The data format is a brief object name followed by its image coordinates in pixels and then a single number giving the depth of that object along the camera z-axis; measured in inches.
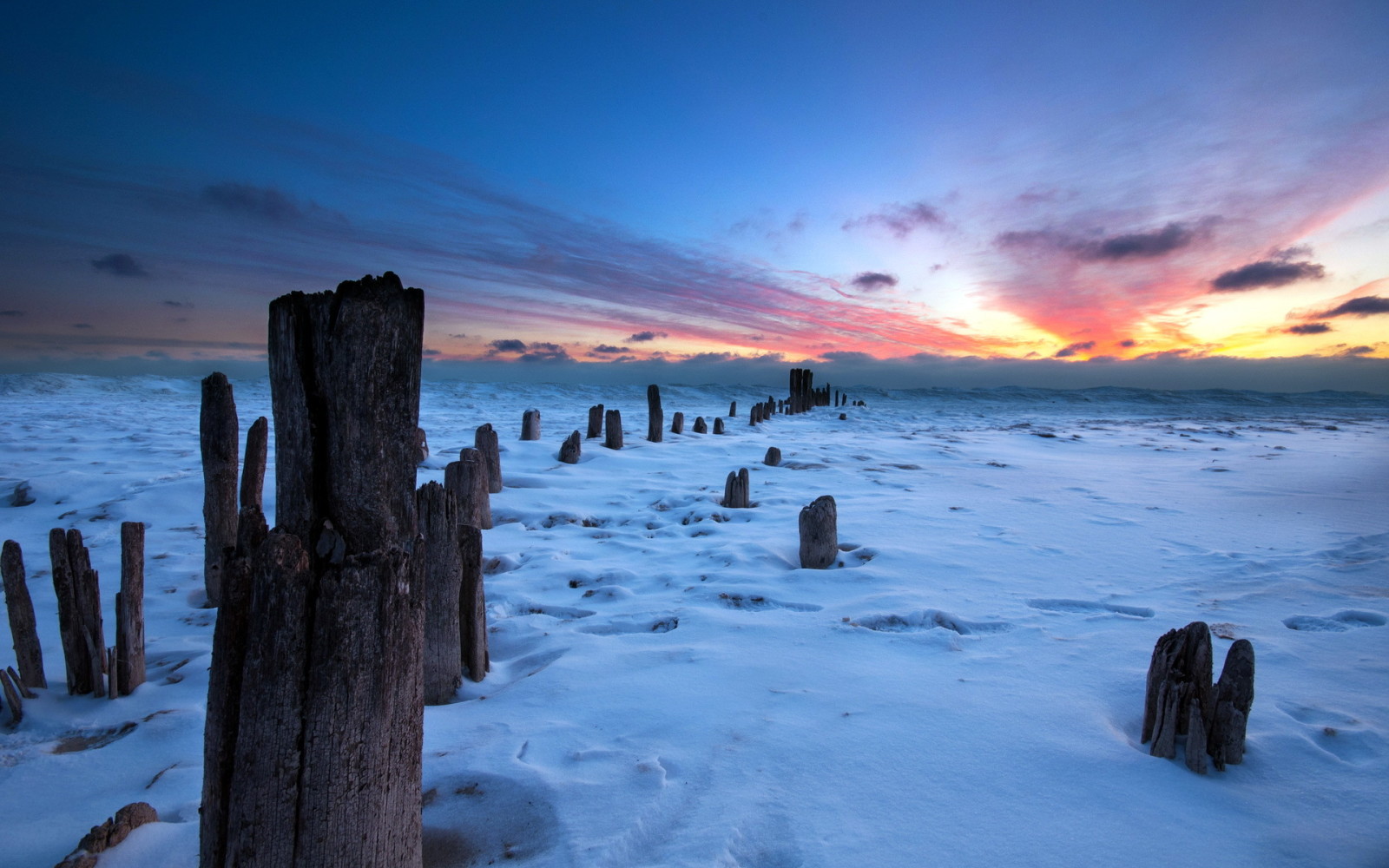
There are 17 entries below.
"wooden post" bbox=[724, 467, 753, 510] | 291.1
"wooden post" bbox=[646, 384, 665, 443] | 542.3
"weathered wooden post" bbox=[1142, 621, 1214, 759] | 103.0
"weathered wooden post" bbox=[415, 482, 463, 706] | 126.8
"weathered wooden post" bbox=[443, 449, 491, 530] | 242.7
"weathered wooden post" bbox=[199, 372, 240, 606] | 164.6
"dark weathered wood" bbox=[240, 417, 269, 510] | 172.2
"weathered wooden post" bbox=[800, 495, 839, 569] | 205.3
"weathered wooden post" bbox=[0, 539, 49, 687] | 128.9
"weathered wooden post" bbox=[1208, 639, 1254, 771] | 100.7
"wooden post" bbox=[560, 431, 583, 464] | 398.9
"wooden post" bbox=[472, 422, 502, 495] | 313.4
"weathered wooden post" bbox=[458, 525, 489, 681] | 134.6
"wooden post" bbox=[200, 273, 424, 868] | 62.3
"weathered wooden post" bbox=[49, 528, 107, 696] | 129.0
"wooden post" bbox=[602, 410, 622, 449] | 471.5
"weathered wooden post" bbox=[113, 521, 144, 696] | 131.6
